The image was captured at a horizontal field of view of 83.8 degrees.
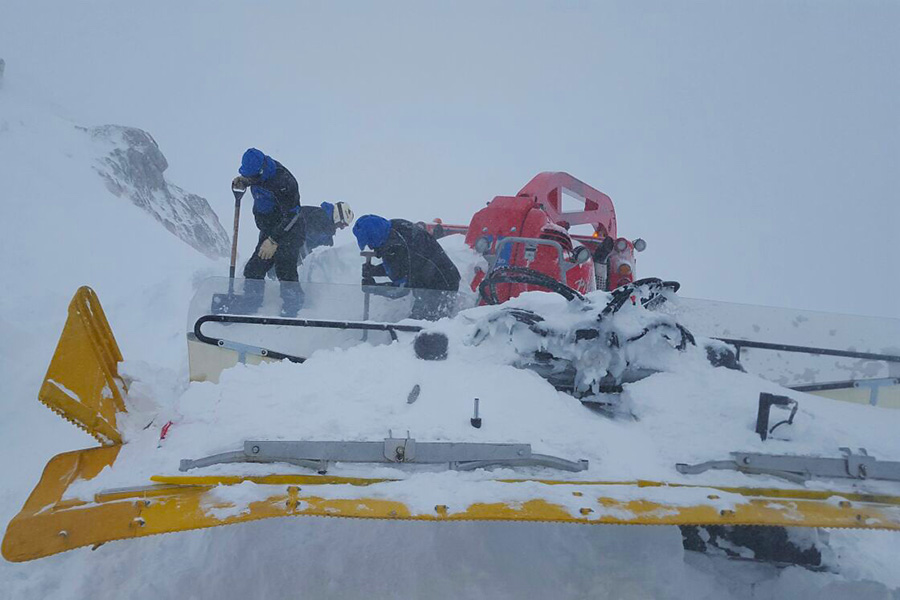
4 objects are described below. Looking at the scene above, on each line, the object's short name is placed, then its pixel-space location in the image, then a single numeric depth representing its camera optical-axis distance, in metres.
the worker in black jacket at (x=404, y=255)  4.45
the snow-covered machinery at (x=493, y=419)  1.73
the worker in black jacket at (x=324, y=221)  6.88
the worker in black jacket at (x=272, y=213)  5.11
